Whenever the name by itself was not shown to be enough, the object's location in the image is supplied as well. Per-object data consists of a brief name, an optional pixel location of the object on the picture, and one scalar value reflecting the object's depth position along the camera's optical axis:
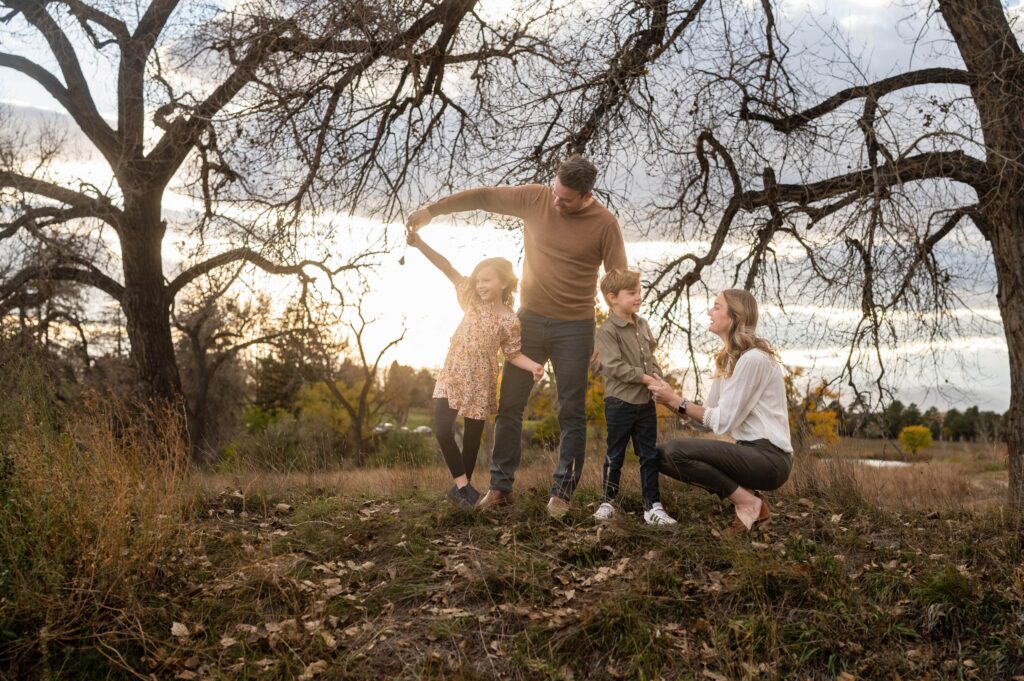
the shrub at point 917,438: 31.83
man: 5.90
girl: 6.08
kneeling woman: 5.48
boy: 5.74
